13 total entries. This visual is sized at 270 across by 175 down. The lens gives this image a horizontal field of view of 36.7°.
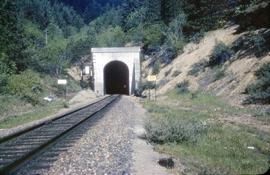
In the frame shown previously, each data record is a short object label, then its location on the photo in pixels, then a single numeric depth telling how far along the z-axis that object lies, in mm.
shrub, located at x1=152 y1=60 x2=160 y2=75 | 49675
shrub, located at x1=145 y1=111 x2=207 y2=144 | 12531
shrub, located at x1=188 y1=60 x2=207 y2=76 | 36125
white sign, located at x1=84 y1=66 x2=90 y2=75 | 63266
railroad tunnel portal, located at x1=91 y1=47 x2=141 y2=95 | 54125
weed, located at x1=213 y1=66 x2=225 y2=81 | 30558
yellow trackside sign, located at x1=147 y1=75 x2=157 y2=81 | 34900
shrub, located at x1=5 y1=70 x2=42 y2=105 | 29791
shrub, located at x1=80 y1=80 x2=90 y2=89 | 61062
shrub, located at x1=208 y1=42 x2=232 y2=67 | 33125
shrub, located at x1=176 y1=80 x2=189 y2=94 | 33506
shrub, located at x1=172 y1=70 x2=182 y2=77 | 41228
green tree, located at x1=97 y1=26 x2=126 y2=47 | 84688
